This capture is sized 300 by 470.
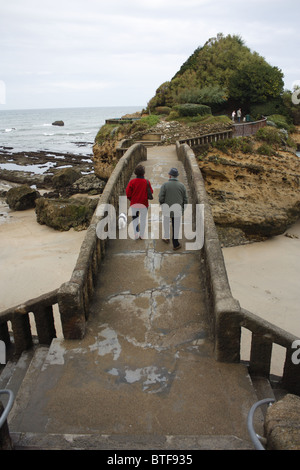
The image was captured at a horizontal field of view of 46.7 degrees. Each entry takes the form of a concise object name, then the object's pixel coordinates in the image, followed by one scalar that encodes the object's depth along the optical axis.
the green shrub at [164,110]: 28.14
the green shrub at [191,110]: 24.83
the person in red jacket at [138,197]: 7.02
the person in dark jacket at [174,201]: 6.62
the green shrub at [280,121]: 27.33
